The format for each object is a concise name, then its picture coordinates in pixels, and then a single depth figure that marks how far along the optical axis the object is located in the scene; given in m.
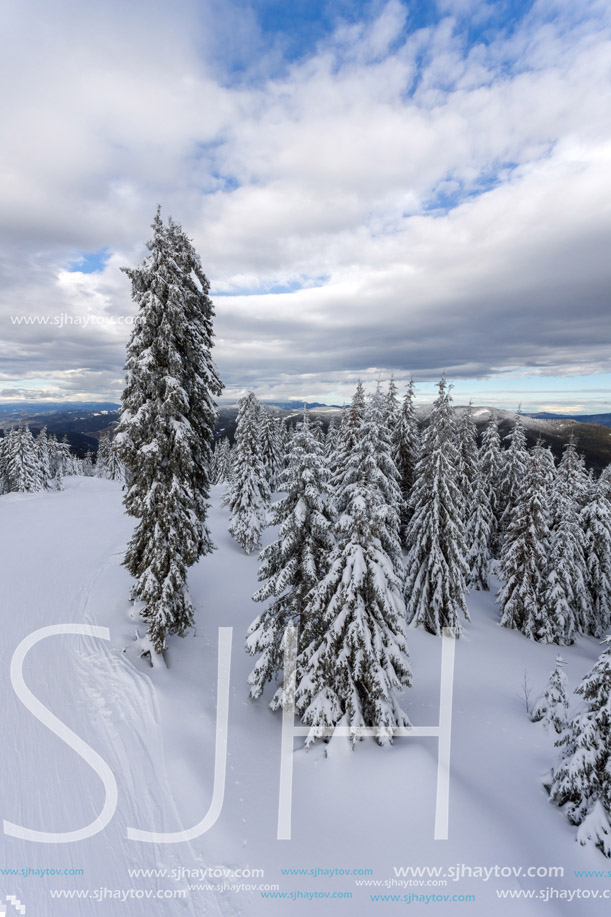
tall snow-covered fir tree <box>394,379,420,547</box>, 27.98
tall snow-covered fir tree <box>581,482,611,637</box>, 26.02
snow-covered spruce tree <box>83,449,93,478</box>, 93.59
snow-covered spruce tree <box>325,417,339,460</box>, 48.36
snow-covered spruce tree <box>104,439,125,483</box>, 64.09
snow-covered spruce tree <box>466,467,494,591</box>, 29.56
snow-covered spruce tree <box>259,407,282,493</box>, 43.62
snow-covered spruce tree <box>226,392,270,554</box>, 30.45
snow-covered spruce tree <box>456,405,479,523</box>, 32.69
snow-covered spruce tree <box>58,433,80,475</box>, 73.61
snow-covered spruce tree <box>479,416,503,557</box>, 34.12
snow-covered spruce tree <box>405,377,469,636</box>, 20.55
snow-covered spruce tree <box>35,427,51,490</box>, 55.01
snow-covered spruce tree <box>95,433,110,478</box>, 75.57
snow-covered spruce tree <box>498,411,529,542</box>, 32.31
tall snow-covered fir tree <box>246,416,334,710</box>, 11.40
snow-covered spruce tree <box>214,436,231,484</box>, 61.59
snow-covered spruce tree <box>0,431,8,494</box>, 49.98
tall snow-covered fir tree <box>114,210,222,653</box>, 11.97
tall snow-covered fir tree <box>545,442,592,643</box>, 23.19
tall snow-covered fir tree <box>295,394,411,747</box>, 10.26
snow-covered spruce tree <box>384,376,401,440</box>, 28.17
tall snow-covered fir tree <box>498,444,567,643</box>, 23.62
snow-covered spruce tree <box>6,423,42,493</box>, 46.66
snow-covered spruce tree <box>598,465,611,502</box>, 26.72
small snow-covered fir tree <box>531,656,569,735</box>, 12.01
